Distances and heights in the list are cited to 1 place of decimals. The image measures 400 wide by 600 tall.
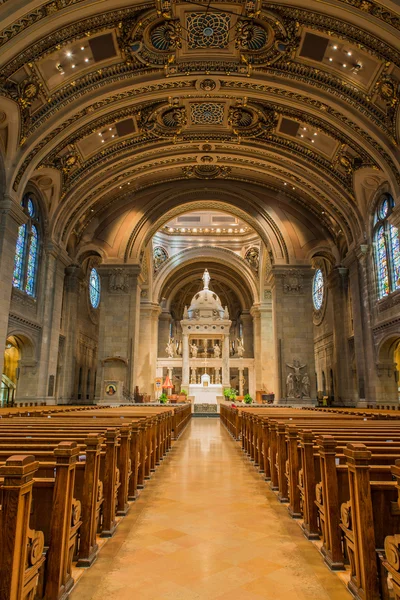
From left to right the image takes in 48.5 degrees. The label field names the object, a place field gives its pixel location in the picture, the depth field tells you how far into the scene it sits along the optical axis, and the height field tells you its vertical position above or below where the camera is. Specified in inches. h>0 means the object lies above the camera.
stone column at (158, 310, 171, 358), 1749.5 +249.7
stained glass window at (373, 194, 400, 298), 724.0 +243.1
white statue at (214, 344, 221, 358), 1399.5 +139.8
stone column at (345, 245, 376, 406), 783.1 +119.0
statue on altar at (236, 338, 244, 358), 1531.7 +152.6
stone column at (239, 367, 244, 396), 1487.5 +48.0
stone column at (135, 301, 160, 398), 1259.8 +146.0
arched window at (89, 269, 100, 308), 1268.5 +306.3
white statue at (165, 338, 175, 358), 1497.3 +150.4
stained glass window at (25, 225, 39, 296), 764.0 +226.6
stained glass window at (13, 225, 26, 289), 721.0 +217.2
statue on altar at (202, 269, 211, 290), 1492.4 +382.1
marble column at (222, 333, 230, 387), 1311.5 +98.6
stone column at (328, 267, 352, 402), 944.3 +138.1
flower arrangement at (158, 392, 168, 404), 1055.9 -11.0
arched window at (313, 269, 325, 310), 1282.0 +309.9
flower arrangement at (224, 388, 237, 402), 1141.1 +3.9
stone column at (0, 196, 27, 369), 608.1 +194.8
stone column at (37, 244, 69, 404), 781.3 +123.1
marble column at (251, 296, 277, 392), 1350.9 +157.5
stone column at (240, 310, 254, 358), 1738.4 +240.7
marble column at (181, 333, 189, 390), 1307.8 +97.9
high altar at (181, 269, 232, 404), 1262.3 +178.9
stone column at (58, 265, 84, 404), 950.4 +158.8
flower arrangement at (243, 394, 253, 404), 1082.7 -10.6
